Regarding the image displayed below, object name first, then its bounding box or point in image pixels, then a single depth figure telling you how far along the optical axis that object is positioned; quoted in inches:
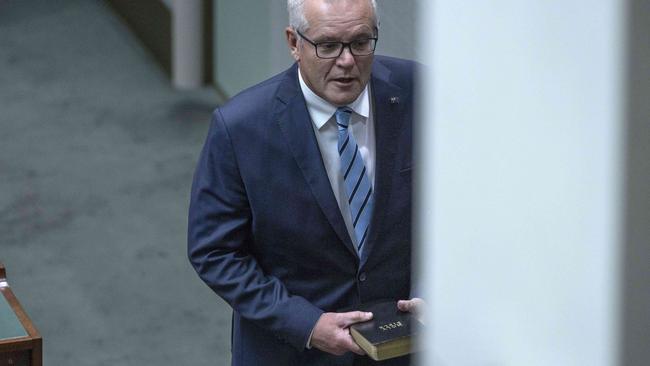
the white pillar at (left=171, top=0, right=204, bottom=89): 557.8
